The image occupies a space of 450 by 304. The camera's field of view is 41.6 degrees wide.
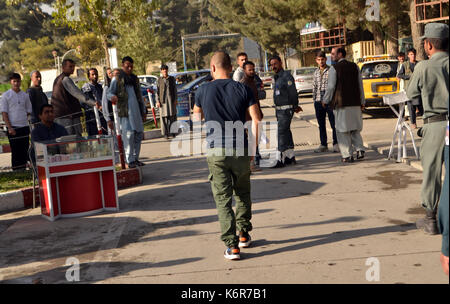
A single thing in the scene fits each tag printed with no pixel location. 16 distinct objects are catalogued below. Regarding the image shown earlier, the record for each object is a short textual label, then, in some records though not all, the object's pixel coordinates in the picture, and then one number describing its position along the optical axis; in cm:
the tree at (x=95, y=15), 1711
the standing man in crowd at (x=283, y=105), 1026
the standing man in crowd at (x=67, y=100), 967
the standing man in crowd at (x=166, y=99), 1508
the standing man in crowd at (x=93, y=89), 1270
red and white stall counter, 765
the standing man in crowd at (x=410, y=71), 1352
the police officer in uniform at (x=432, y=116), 561
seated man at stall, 816
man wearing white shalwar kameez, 997
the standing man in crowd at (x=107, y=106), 1067
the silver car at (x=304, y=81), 2697
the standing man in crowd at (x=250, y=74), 959
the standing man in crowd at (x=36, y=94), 1110
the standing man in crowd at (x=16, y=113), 1125
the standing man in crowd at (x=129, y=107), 1067
